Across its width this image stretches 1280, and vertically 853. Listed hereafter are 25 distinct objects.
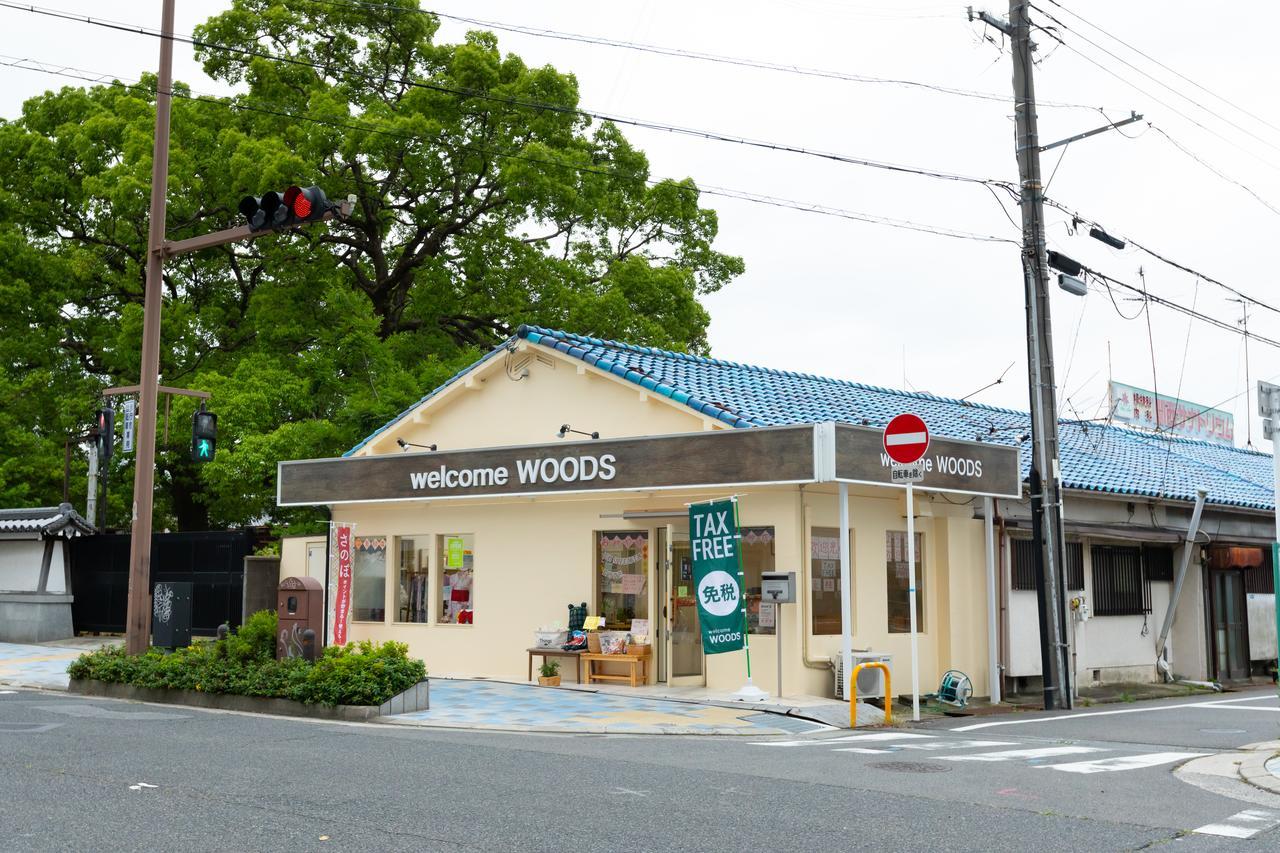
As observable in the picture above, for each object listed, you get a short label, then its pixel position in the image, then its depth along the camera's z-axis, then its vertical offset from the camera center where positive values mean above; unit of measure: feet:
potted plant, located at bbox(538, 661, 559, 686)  62.69 -4.27
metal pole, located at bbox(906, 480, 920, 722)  48.66 -0.43
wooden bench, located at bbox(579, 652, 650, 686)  60.95 -3.83
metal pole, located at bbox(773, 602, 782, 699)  56.12 -1.44
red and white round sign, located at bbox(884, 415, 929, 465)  50.24 +5.92
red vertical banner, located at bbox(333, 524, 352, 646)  74.23 -0.28
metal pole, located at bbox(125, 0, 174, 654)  56.90 +9.20
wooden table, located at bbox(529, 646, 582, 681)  62.34 -3.19
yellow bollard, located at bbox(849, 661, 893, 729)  50.21 -4.54
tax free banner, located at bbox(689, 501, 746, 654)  55.52 +0.43
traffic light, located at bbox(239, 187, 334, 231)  43.75 +13.34
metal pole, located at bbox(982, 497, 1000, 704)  62.69 -1.38
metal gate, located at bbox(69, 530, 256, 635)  86.69 +1.07
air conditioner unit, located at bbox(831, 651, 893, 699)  55.47 -3.95
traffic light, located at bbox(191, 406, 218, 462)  55.67 +6.74
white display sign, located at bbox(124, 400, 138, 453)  83.35 +11.13
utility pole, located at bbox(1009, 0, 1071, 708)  59.16 +7.03
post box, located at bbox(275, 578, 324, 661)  54.75 -1.11
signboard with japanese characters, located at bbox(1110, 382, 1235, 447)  100.89 +14.51
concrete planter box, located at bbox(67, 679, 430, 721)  48.85 -4.65
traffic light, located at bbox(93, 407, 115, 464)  72.69 +9.12
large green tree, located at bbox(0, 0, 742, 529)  95.96 +29.10
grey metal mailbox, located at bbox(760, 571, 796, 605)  54.54 +0.03
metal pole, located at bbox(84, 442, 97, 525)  97.55 +7.61
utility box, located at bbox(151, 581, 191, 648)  79.92 -1.67
